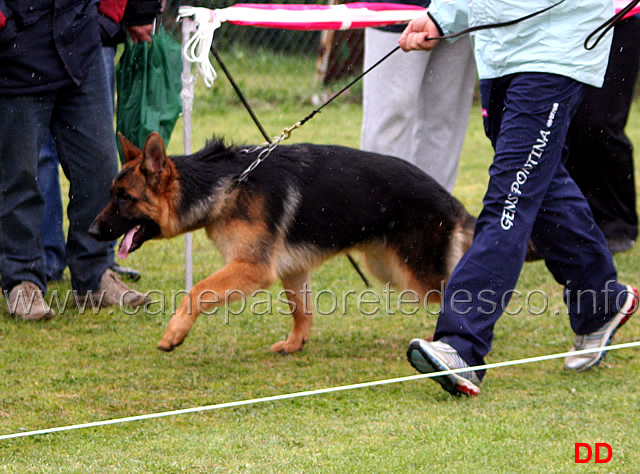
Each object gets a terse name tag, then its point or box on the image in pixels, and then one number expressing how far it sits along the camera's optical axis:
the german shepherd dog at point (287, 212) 7.90
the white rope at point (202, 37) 8.68
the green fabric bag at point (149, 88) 9.29
